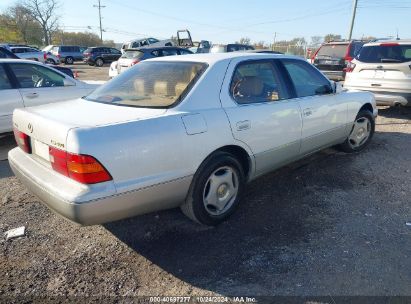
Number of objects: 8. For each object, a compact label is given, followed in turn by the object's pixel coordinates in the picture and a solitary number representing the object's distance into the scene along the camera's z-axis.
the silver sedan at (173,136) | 2.48
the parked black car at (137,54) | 13.76
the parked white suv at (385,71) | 7.05
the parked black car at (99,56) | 30.00
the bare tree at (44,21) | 67.12
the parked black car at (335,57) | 11.62
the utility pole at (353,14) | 26.98
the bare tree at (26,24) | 62.22
